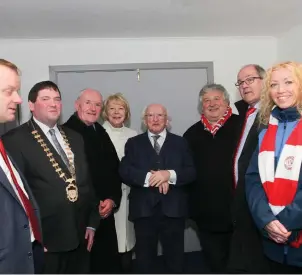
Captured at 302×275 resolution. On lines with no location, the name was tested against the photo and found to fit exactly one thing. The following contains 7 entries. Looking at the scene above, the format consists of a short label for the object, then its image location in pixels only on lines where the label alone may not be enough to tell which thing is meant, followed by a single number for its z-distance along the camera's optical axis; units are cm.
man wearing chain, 192
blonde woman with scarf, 153
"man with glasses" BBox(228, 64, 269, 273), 187
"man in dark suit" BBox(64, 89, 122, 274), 248
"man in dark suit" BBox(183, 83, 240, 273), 245
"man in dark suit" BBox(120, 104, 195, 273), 241
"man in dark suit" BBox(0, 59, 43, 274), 139
